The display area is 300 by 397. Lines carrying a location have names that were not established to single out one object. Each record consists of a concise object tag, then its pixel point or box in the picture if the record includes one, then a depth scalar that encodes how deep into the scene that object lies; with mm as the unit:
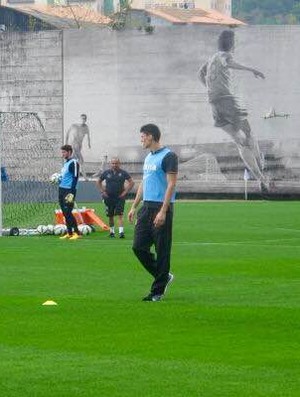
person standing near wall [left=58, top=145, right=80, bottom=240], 32419
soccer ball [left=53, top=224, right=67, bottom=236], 34406
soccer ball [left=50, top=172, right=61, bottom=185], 34934
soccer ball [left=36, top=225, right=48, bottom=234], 34500
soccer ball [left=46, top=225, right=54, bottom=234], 34500
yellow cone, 16641
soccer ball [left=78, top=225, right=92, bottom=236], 34750
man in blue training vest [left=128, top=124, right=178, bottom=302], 17328
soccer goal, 48156
